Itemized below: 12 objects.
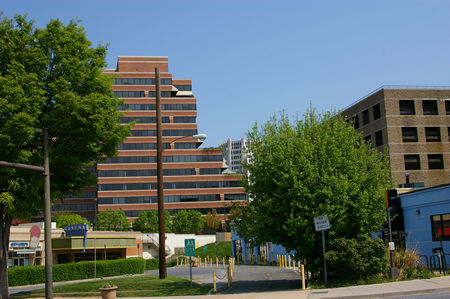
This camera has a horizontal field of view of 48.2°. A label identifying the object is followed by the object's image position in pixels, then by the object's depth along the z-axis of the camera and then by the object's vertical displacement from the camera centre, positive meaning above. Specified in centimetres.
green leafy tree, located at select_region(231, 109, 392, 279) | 2081 +142
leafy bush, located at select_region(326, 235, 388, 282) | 2017 -153
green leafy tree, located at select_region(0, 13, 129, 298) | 2314 +580
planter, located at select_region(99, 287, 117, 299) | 2072 -254
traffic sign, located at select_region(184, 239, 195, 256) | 2425 -96
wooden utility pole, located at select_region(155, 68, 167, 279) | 2608 +83
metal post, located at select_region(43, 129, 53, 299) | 1986 -33
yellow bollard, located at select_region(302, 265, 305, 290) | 2025 -224
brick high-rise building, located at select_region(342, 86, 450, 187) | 5856 +1008
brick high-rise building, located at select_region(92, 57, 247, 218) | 11506 +1461
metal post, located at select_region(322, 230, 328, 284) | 2032 -175
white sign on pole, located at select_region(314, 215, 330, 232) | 1980 -7
